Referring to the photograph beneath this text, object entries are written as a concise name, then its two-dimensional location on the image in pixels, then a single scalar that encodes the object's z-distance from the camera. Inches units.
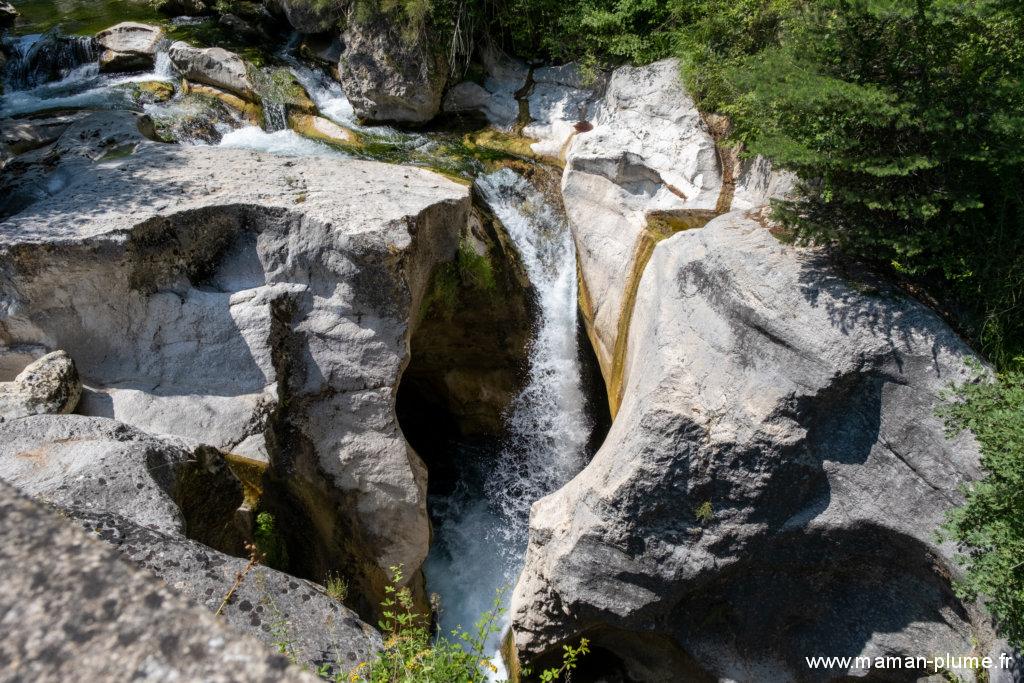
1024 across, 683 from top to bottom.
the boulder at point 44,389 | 203.0
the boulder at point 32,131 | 326.6
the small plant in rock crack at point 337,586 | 226.1
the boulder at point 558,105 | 359.3
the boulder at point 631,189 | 269.0
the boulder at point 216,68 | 397.7
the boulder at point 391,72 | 385.7
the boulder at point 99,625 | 52.2
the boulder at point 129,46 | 420.2
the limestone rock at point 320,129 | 384.2
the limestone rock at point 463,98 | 402.6
